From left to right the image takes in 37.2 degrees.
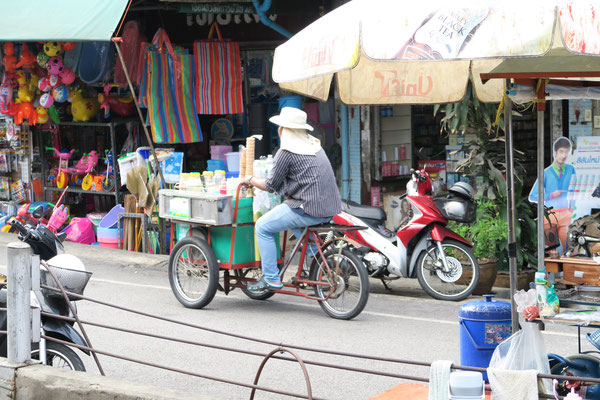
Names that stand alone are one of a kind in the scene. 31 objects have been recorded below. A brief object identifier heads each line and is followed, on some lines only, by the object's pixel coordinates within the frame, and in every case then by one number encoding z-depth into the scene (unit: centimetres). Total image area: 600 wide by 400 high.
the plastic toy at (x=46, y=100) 1382
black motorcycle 609
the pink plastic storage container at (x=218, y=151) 1348
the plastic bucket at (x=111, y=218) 1366
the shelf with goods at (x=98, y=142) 1380
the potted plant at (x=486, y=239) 1005
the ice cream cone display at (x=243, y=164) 943
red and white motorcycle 976
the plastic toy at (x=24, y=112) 1428
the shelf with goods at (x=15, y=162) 1509
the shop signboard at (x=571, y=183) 1080
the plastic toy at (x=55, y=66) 1355
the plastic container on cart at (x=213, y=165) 1324
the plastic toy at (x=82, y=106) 1398
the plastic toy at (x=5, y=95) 1429
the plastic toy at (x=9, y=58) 1395
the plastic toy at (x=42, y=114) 1422
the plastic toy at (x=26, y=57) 1385
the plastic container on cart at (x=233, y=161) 1282
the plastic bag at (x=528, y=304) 538
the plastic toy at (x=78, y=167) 1420
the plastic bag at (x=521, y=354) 498
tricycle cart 878
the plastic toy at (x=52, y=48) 1341
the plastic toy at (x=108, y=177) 1395
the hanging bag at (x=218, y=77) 1321
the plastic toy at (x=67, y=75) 1355
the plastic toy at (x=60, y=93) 1376
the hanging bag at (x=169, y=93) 1279
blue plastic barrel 584
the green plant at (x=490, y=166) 1037
